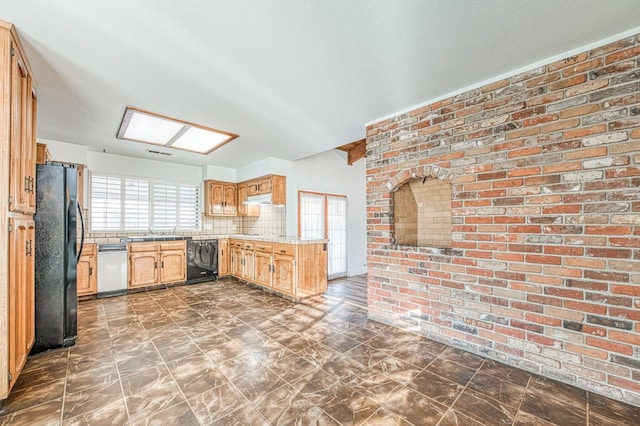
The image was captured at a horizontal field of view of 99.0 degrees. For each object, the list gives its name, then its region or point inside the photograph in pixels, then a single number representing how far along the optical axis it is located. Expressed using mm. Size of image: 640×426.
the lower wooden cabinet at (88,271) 4180
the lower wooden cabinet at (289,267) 4137
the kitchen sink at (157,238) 4639
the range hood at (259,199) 5266
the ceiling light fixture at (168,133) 3316
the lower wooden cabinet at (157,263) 4637
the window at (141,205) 4828
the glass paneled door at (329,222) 5656
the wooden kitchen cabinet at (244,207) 6082
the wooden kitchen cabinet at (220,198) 5832
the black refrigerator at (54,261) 2512
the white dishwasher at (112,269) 4348
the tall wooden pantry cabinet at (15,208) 1698
